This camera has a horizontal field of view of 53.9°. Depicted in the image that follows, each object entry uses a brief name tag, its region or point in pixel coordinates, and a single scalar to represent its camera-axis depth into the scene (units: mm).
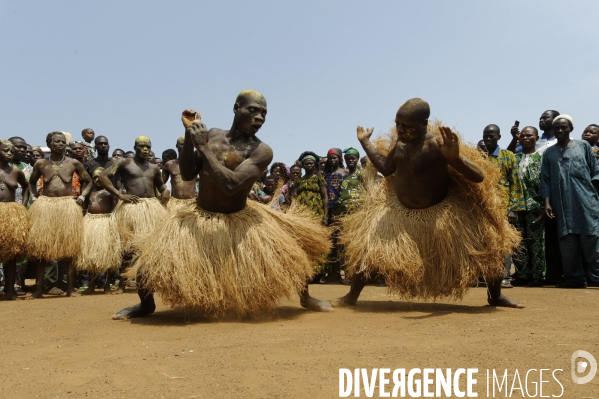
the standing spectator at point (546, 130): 8508
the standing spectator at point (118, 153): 11041
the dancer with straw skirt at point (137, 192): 7527
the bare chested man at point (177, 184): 8477
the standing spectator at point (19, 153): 8500
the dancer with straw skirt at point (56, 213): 7094
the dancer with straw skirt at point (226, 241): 4395
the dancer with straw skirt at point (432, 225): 4746
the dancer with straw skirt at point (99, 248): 7469
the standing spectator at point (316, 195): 8555
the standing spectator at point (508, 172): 7180
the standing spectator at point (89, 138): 10789
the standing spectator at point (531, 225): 7668
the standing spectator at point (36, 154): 9402
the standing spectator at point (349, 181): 8242
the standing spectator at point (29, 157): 9648
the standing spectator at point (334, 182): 8531
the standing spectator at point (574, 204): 7250
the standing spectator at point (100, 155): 9124
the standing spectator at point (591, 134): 8258
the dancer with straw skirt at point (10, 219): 6883
